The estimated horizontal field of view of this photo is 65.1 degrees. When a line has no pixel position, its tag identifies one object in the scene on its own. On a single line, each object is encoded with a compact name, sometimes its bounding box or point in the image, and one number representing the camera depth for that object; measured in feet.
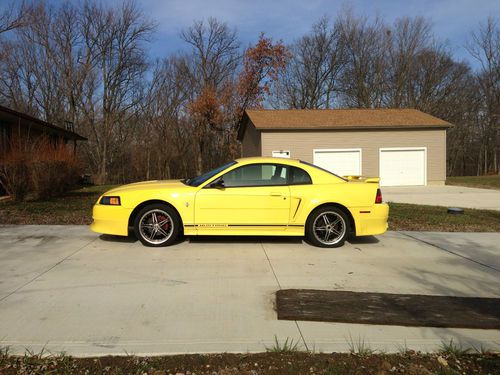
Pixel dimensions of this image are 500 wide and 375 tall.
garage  72.84
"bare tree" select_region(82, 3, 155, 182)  123.65
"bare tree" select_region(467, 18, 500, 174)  137.54
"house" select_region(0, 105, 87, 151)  54.44
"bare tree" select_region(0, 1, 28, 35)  80.55
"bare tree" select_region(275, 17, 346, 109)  142.92
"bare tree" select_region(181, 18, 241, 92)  135.54
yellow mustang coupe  20.30
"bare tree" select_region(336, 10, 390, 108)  137.49
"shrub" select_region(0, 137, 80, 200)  38.60
